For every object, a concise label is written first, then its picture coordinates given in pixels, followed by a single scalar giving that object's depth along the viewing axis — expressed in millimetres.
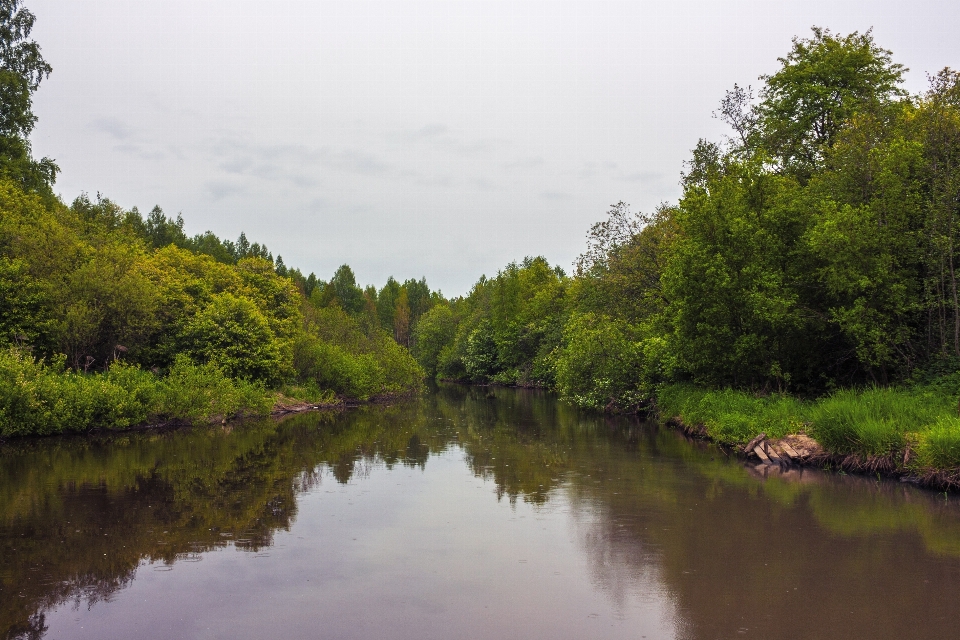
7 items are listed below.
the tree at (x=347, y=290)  126125
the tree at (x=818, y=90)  32062
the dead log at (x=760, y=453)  20547
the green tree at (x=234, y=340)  37000
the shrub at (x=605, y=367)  35938
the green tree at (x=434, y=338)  103812
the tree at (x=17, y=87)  38656
